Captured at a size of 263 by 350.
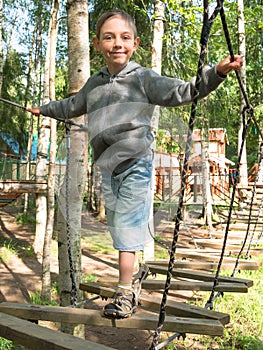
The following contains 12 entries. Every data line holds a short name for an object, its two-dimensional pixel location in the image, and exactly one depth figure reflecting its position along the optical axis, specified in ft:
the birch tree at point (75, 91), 10.56
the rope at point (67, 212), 7.69
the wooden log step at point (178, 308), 6.51
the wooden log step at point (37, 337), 5.11
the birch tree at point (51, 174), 18.15
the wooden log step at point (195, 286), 8.64
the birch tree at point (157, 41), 21.35
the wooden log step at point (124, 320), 5.82
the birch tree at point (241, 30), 32.17
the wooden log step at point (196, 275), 9.40
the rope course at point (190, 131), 4.10
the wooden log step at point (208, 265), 12.22
